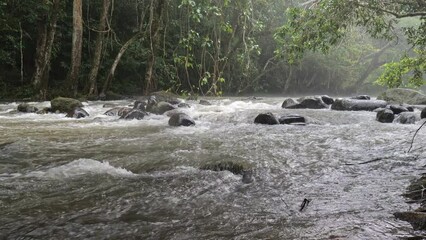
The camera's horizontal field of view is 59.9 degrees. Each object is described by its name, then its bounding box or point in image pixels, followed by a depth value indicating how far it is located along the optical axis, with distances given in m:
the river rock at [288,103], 11.69
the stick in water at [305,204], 3.02
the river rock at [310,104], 11.45
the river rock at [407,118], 7.79
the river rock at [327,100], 12.29
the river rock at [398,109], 9.41
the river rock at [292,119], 7.93
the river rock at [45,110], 9.89
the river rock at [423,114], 8.47
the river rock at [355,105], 10.68
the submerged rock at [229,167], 4.06
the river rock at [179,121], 7.84
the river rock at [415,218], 2.49
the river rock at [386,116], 8.05
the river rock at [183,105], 11.62
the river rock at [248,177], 3.79
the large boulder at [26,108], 10.07
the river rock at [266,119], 7.96
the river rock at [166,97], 12.27
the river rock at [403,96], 13.11
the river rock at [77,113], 9.24
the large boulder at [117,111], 9.42
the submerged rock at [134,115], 8.85
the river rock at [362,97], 12.99
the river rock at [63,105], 10.04
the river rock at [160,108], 9.98
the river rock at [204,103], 12.75
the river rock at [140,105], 10.58
